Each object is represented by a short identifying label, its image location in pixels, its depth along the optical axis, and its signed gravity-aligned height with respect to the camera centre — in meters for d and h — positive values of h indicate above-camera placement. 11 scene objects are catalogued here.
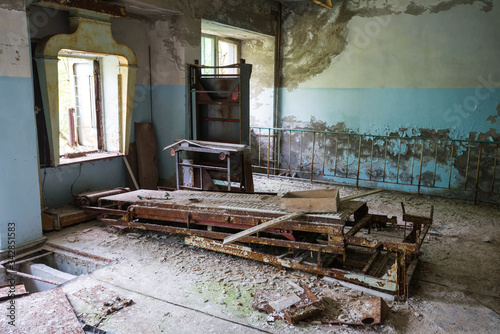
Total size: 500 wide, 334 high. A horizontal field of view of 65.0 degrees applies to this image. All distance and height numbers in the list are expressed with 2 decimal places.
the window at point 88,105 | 6.75 +0.04
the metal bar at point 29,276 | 4.04 -1.79
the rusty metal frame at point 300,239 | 3.78 -1.43
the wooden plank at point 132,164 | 7.16 -1.05
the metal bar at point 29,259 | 4.57 -1.79
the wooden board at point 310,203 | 4.11 -0.99
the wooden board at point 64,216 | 5.41 -1.56
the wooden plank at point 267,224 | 3.74 -1.14
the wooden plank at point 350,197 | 4.55 -1.03
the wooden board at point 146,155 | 7.33 -0.90
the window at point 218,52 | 9.12 +1.35
